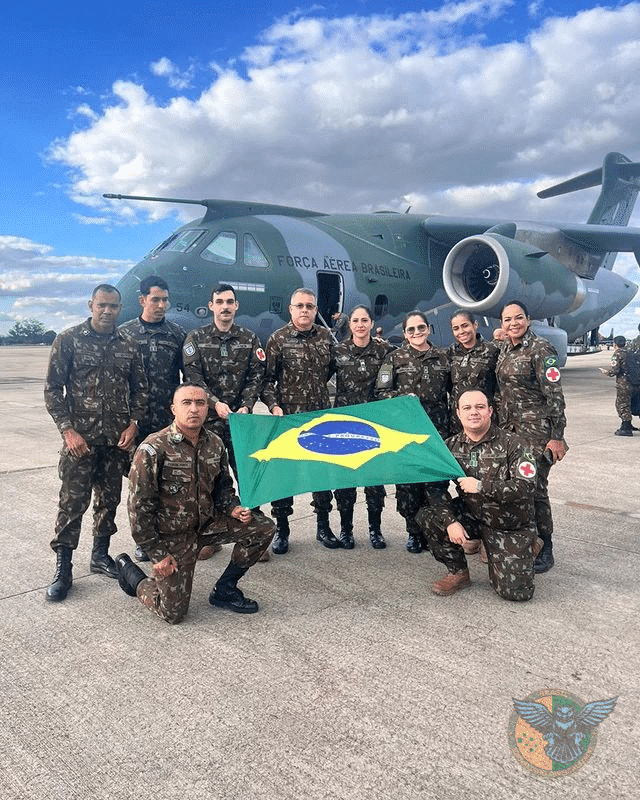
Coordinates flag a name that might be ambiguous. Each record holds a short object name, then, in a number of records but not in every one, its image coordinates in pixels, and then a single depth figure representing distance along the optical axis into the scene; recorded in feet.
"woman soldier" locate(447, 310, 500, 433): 15.24
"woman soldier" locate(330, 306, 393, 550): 15.60
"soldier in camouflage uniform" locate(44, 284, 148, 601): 13.20
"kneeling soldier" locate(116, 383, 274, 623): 11.05
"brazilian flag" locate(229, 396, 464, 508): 12.30
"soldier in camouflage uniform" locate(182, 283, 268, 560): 15.24
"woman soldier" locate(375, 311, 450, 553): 15.37
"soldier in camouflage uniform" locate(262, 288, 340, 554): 15.55
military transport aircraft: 36.68
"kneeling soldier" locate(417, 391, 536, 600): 11.89
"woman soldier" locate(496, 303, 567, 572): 13.93
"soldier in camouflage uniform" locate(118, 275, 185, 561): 15.26
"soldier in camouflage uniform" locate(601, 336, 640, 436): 31.63
